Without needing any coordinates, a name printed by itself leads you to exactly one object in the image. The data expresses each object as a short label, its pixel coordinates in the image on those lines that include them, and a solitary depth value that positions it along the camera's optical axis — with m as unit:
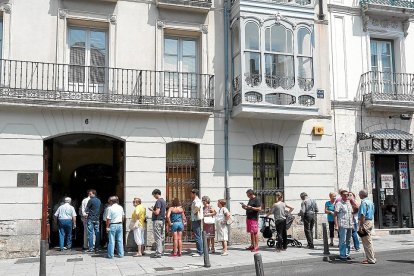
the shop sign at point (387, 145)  15.61
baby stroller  12.88
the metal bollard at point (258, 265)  6.38
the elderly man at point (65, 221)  12.93
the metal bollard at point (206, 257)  10.07
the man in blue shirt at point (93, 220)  12.79
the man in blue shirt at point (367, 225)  10.63
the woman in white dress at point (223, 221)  11.98
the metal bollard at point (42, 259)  8.60
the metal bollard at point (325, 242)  11.58
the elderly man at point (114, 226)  11.79
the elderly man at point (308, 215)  12.83
